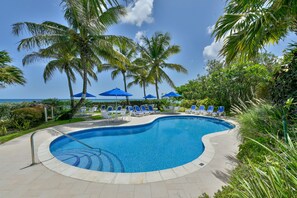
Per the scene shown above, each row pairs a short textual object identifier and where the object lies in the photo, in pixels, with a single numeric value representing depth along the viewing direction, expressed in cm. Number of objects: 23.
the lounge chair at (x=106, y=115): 1053
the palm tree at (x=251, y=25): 281
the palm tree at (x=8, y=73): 728
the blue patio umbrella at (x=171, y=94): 1628
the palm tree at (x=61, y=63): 982
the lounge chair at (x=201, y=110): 1382
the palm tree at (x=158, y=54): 1623
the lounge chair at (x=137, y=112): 1340
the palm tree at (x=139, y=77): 1738
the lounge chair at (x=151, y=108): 1502
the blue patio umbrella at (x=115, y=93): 1081
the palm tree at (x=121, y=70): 1781
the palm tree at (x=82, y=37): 872
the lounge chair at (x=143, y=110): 1380
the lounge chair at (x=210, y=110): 1297
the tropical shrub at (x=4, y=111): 947
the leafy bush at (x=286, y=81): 348
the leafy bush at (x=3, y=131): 759
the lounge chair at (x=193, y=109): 1478
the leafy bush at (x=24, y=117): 868
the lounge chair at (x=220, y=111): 1236
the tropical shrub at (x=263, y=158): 123
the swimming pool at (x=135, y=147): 470
